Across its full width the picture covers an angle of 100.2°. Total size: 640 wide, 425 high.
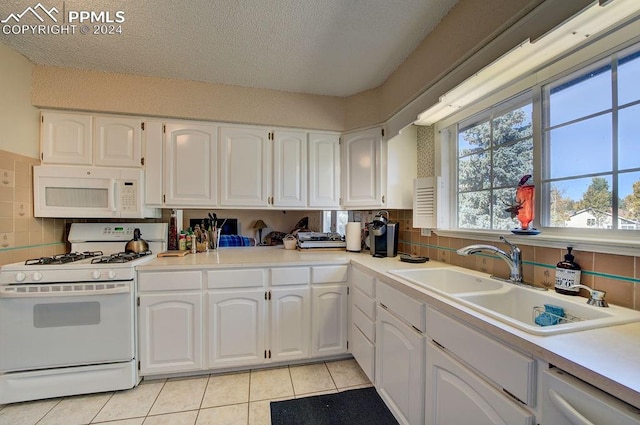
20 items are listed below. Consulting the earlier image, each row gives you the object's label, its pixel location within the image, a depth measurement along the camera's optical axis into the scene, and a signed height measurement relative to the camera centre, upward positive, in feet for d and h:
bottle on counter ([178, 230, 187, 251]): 8.03 -0.92
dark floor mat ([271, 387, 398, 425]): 5.17 -4.04
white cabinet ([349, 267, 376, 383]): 5.89 -2.60
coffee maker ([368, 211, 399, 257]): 7.41 -0.76
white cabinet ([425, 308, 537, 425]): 2.57 -1.90
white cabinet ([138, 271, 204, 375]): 6.16 -2.60
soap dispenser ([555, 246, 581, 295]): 3.67 -0.89
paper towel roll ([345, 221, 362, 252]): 8.34 -0.76
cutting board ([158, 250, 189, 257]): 7.23 -1.15
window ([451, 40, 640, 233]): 3.52 +1.02
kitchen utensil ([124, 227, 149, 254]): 7.13 -0.89
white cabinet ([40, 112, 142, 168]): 6.88 +1.90
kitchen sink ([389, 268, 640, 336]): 2.85 -1.26
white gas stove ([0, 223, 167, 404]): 5.50 -2.47
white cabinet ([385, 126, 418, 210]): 7.73 +1.27
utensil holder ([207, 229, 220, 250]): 8.70 -0.89
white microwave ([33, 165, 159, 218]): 6.68 +0.51
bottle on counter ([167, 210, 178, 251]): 8.12 -0.65
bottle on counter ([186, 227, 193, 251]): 8.12 -0.86
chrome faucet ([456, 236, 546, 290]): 4.40 -0.74
